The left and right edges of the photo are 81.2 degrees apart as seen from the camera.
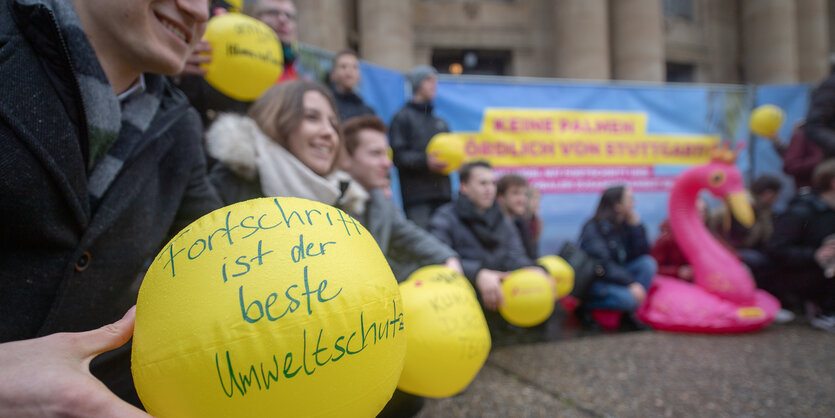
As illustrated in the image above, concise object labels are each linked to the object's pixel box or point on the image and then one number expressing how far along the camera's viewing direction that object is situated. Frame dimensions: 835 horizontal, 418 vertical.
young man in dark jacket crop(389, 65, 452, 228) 3.97
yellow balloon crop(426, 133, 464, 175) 3.73
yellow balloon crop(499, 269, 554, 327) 2.76
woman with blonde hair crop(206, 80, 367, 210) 1.84
